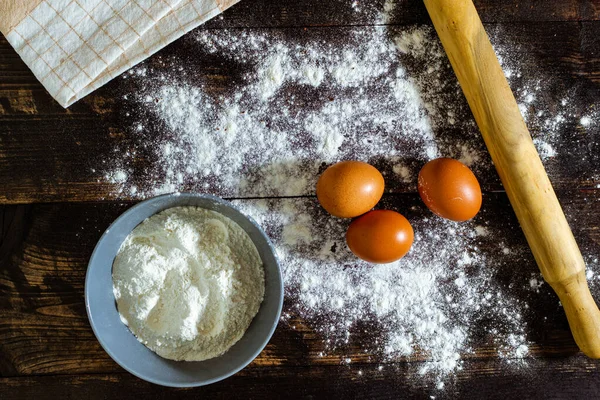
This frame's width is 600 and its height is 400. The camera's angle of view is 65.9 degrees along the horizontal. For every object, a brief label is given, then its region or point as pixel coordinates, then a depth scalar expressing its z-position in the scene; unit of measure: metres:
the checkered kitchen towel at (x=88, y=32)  1.11
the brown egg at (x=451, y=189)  1.03
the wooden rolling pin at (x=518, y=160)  1.07
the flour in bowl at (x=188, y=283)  1.02
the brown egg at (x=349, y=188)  1.02
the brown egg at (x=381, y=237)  1.04
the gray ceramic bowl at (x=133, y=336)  0.99
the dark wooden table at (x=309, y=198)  1.15
